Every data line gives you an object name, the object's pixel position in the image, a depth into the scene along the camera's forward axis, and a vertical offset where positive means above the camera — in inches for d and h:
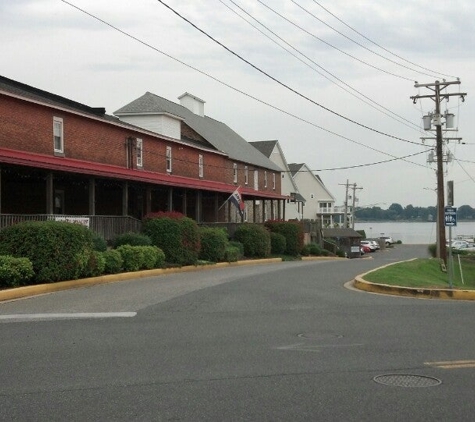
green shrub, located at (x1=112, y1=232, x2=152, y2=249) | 1026.7 -12.5
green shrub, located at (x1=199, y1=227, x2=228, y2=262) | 1249.1 -22.9
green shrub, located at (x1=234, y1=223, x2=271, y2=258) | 1533.0 -16.7
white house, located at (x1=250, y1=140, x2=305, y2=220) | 2733.8 +220.8
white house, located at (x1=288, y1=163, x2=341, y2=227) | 3946.9 +214.8
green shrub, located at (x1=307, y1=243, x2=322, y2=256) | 2104.3 -57.6
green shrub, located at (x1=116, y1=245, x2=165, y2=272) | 926.4 -33.5
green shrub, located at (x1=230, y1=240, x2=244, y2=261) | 1433.8 -30.5
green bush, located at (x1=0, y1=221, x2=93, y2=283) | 732.0 -16.0
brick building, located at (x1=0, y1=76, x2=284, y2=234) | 1069.8 +137.4
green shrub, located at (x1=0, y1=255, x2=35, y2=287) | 671.1 -35.9
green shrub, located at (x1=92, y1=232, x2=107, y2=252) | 922.7 -14.9
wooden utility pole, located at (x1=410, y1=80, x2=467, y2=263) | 1568.7 +216.8
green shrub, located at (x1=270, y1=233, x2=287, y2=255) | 1726.1 -28.3
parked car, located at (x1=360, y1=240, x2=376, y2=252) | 3640.7 -74.5
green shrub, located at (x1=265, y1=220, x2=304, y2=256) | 1804.9 -5.3
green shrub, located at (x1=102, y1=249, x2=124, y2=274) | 868.6 -35.6
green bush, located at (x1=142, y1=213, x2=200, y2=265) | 1099.9 -9.4
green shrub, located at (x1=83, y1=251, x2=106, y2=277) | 797.9 -37.0
